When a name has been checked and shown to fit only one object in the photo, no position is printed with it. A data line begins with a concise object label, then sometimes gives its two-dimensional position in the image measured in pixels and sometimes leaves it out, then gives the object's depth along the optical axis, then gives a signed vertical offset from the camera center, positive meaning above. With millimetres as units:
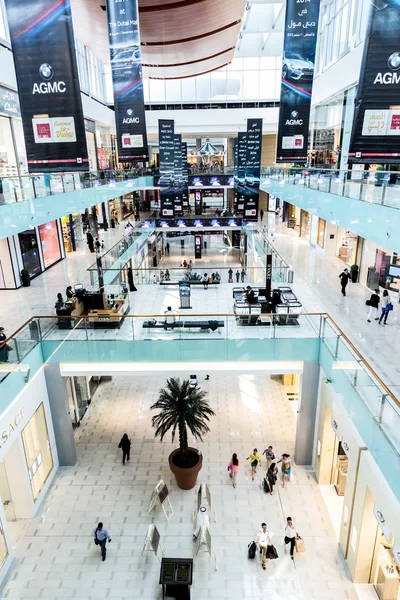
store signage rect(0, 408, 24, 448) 9247 -6005
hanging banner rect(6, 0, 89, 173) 9047 +1564
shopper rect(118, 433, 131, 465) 12625 -8432
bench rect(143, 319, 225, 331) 11680 -4564
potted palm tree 11531 -7001
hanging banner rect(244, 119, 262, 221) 27016 -964
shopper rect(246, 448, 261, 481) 11948 -8416
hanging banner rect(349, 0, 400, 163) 8672 +1201
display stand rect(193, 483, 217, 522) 10482 -8457
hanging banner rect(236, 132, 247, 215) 28169 -1030
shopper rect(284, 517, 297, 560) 9469 -8264
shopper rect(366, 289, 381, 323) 13734 -4882
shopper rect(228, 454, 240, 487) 11711 -8449
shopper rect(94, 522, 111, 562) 9422 -8212
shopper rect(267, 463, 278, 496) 11405 -8475
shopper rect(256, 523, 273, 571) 9234 -8305
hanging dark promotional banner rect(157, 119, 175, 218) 27812 -711
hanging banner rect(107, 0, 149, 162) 14094 +2685
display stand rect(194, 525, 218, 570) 9219 -8228
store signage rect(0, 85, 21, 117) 18312 +2351
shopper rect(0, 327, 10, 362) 9414 -4239
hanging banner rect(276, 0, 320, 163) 14688 +2651
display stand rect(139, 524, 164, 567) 9227 -8193
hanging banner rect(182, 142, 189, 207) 32000 -1758
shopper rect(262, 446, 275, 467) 12117 -8357
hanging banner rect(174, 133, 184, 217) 29912 -1449
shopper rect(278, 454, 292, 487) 11734 -8420
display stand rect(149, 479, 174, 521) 10688 -8441
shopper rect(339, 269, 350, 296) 16781 -4912
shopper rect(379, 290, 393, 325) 13641 -4863
